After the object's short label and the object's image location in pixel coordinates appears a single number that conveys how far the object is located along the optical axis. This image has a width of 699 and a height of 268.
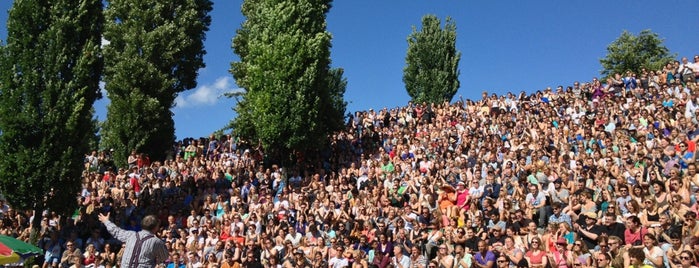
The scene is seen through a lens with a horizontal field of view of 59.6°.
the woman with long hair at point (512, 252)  10.45
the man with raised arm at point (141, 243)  6.64
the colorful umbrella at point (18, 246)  11.30
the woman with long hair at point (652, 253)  8.98
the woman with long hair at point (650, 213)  10.70
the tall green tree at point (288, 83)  22.44
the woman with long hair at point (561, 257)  10.02
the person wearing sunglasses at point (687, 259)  8.59
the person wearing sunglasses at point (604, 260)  9.47
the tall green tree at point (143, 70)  25.48
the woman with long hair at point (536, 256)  10.20
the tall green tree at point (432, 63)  41.91
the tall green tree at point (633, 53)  45.84
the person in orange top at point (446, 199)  14.09
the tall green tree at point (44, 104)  17.20
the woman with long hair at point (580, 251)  9.87
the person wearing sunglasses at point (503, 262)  10.15
